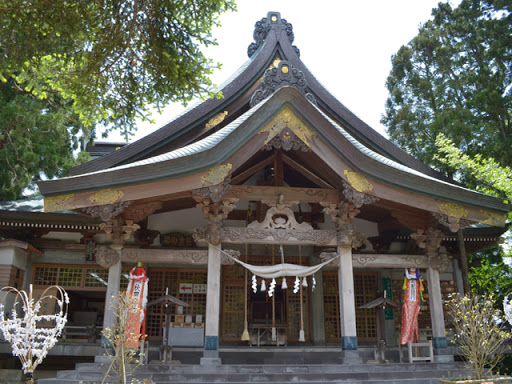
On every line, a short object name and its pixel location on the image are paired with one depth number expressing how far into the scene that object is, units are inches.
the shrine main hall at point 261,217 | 341.7
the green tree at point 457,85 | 693.3
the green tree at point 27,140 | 537.6
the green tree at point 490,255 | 415.2
